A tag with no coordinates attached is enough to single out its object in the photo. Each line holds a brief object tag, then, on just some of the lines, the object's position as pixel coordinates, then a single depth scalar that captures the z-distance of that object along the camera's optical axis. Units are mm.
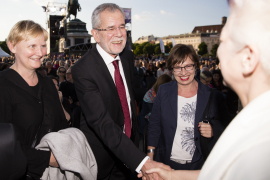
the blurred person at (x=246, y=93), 760
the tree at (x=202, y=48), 110075
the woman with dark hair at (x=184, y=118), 2436
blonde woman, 1873
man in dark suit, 2259
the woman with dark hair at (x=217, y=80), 7230
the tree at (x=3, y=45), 99906
